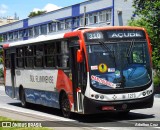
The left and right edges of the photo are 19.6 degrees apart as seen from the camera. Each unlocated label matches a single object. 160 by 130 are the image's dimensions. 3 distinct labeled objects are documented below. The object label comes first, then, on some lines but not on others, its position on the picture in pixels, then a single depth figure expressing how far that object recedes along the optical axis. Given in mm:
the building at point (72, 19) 55750
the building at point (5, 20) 140625
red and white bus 13445
